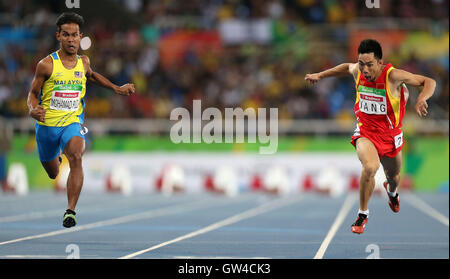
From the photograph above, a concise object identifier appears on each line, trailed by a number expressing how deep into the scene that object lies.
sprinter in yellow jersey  17.31
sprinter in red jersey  16.94
